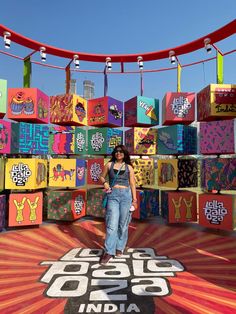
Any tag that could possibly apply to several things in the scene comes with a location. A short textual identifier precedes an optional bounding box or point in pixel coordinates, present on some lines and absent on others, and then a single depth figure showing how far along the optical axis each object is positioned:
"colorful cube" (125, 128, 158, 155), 5.81
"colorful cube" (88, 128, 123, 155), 5.80
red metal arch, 4.97
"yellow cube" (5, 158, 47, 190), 4.89
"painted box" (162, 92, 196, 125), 5.54
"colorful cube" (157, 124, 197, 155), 5.38
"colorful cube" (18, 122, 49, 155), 4.92
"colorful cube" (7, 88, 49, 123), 5.02
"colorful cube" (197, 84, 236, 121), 4.87
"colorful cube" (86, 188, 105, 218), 5.78
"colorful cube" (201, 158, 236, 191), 4.74
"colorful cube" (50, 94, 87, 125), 5.60
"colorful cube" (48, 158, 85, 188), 5.52
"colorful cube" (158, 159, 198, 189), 5.44
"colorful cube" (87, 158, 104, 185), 5.81
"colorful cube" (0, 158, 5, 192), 4.81
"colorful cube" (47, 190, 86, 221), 5.49
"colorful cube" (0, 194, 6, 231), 4.73
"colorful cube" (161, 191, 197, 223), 5.34
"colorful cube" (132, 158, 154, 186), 5.82
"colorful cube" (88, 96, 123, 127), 5.84
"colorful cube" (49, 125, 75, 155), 5.66
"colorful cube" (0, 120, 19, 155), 4.70
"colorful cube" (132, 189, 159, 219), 5.59
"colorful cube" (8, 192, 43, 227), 4.84
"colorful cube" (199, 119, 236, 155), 4.74
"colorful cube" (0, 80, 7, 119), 4.66
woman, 3.28
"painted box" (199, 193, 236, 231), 4.71
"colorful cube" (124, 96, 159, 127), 5.84
